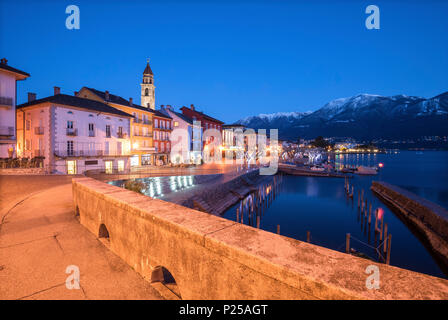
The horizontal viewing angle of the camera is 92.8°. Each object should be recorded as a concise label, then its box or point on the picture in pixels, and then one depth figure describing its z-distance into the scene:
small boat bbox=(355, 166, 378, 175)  56.53
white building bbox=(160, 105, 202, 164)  45.06
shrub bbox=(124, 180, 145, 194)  13.09
